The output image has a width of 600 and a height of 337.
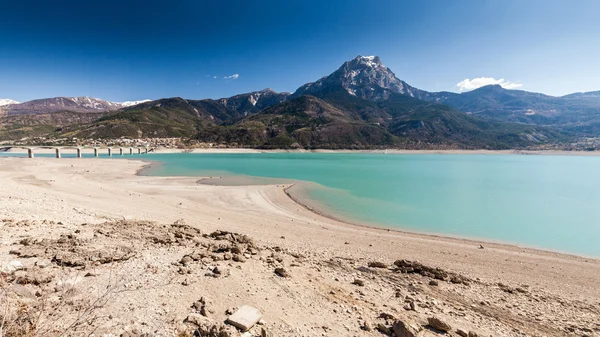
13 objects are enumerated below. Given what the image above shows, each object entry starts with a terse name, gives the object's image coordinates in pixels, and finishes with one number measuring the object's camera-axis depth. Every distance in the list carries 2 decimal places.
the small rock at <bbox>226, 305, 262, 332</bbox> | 4.91
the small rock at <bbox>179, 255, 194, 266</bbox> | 7.67
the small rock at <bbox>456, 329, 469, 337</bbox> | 5.58
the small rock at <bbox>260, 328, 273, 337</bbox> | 4.75
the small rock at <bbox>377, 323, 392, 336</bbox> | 5.33
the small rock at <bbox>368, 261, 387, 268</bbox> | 9.68
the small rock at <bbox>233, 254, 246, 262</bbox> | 8.36
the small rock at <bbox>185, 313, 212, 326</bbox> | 4.87
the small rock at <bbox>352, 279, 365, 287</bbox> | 7.91
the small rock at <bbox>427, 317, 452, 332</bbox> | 5.64
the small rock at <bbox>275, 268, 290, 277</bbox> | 7.70
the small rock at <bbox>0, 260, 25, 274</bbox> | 6.03
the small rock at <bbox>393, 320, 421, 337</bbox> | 5.16
